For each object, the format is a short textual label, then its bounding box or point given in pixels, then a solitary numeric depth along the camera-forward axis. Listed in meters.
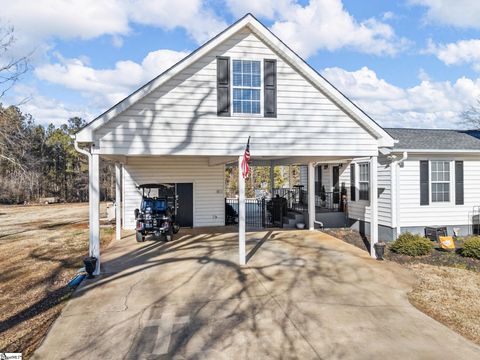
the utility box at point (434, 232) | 11.73
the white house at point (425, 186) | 12.13
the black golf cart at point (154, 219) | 11.67
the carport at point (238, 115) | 8.38
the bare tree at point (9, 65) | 14.86
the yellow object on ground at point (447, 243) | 10.48
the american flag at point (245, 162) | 8.66
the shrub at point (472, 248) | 9.62
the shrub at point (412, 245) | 9.98
